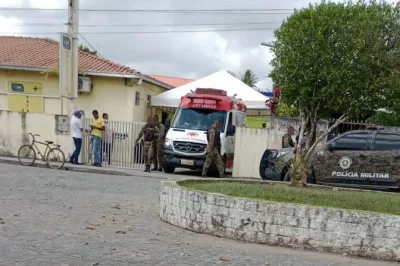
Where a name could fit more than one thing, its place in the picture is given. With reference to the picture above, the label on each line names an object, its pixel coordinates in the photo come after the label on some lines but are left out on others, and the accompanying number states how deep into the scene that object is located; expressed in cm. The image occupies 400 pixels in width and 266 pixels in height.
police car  1247
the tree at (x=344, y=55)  822
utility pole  1709
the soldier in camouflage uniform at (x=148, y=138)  1614
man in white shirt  1672
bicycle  1609
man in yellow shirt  1673
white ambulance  1585
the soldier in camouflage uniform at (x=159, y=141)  1638
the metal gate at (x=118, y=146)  1700
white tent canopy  2147
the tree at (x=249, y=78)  5656
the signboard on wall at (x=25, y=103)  2145
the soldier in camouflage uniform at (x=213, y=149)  1524
